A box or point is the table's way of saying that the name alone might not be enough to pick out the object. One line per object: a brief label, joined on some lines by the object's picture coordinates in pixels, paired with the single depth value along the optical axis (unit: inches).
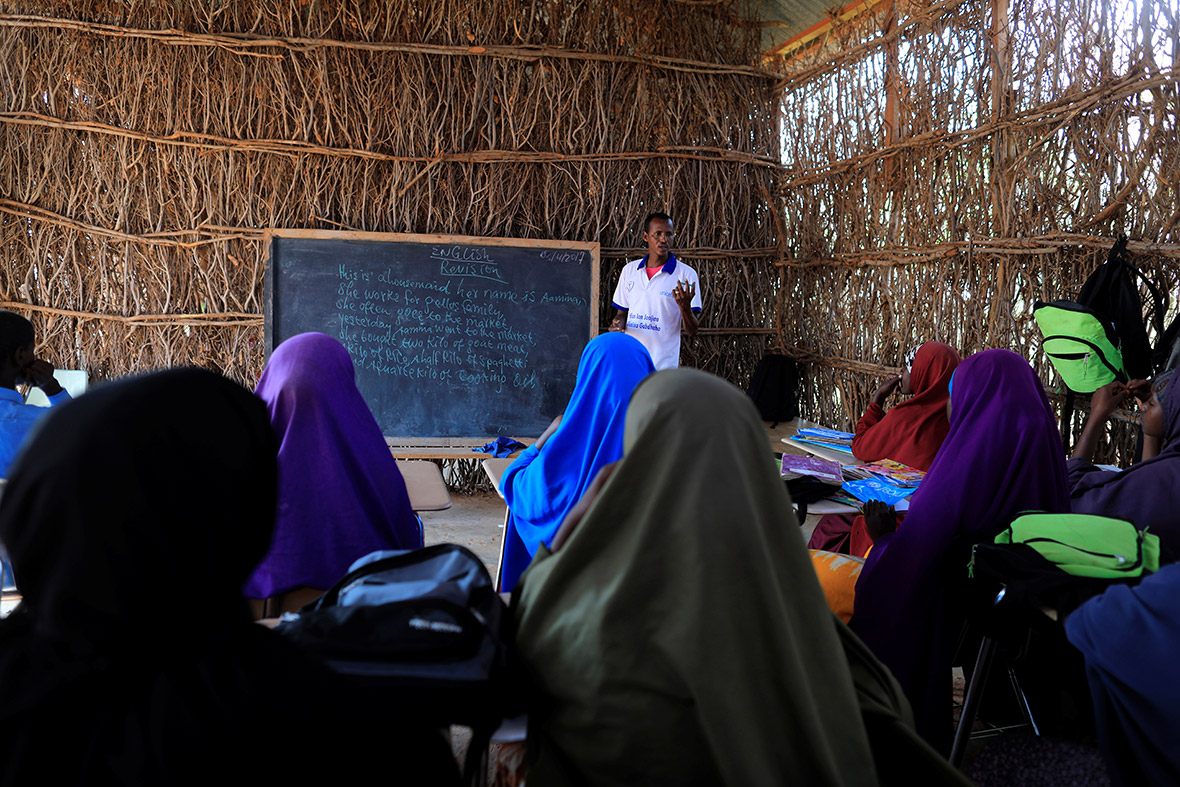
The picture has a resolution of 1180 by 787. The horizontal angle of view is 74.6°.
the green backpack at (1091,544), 68.3
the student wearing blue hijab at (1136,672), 52.7
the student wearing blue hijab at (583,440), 95.3
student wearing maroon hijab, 127.8
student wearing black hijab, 34.7
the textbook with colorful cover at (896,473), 109.0
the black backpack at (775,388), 217.6
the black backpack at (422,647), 41.1
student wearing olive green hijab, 41.8
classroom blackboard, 195.2
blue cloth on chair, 142.9
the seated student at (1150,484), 86.7
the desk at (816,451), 127.2
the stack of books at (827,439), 139.2
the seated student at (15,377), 104.3
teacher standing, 202.7
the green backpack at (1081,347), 123.9
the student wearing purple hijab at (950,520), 82.0
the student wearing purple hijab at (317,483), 79.7
